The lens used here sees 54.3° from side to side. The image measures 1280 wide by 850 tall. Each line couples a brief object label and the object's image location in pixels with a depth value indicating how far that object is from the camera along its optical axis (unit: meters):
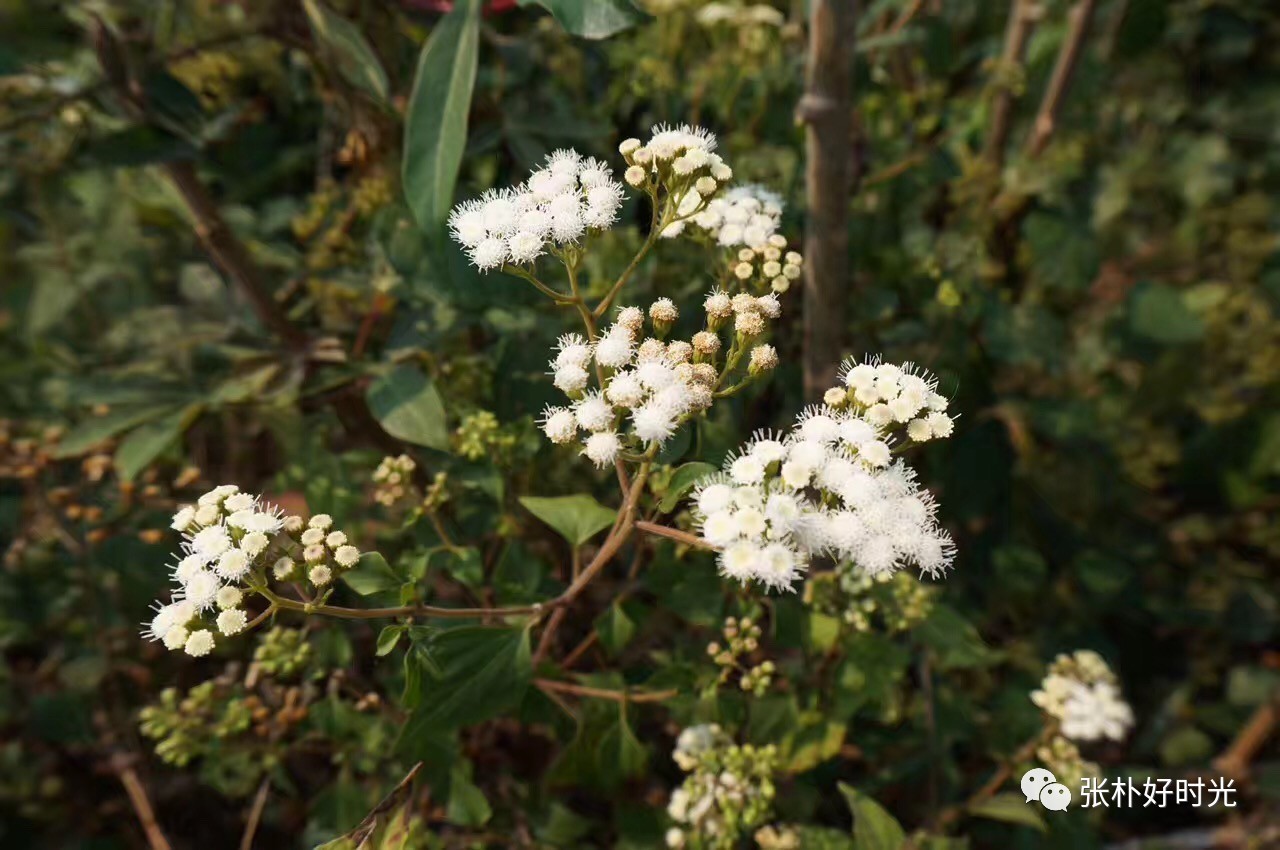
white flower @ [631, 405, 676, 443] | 0.17
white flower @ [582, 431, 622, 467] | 0.17
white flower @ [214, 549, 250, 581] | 0.17
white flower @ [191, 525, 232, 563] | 0.17
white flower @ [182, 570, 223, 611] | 0.17
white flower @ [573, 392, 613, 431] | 0.18
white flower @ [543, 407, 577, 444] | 0.18
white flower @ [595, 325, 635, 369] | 0.18
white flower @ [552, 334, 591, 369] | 0.18
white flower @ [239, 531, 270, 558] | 0.17
